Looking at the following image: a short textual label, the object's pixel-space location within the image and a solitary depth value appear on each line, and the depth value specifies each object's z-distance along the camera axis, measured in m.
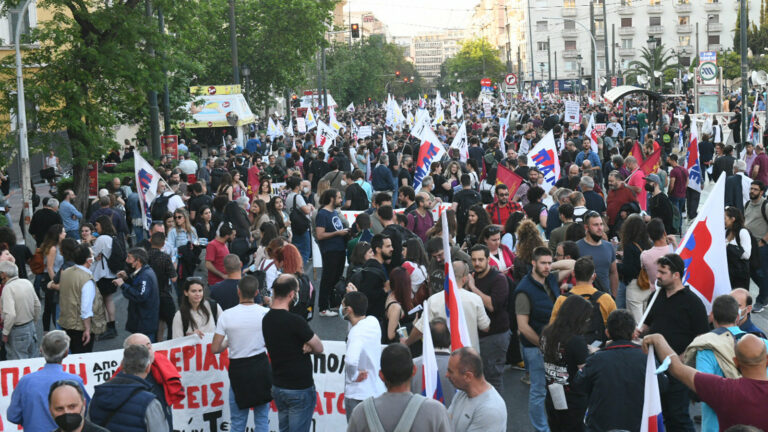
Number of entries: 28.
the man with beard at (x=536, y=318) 8.00
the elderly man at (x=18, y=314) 9.70
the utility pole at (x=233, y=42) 37.47
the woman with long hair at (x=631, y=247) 9.74
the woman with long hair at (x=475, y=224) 11.38
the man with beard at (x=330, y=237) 12.53
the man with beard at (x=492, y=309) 8.38
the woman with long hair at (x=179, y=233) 12.48
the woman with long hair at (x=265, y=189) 14.37
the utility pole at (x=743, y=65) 28.80
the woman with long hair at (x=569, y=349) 6.88
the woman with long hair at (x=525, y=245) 9.55
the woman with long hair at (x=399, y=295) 8.19
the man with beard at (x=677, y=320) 7.31
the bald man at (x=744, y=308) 7.25
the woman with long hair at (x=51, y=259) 11.80
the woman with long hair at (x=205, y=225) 13.44
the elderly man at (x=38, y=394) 6.62
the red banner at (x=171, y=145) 27.36
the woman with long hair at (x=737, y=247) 10.55
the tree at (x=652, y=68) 67.00
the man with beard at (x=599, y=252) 9.49
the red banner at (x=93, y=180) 21.05
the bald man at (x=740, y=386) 5.47
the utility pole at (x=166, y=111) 27.95
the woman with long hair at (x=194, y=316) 8.53
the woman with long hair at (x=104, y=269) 11.89
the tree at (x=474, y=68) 123.50
